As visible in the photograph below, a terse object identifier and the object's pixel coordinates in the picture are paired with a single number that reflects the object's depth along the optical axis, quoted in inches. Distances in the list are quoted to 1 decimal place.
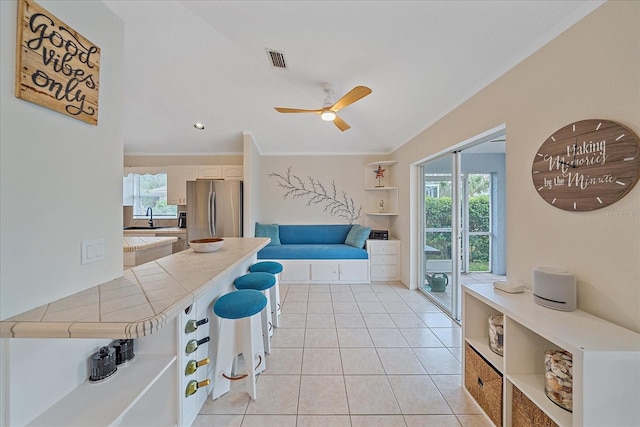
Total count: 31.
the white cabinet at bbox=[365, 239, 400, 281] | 179.0
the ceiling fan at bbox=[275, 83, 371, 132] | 92.9
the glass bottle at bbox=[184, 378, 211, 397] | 58.1
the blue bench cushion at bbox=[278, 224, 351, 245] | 204.5
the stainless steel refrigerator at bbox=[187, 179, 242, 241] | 170.1
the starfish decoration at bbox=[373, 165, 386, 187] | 202.8
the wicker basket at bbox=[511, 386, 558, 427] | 48.4
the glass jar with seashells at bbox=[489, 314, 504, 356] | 63.7
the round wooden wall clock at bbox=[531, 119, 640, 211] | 47.1
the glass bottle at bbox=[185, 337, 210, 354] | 57.1
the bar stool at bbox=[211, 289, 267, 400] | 67.2
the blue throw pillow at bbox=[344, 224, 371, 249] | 183.9
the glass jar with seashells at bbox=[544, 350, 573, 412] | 46.4
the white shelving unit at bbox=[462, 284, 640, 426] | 39.2
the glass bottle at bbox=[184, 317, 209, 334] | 56.7
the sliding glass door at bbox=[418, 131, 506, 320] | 118.1
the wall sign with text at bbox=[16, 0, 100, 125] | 37.9
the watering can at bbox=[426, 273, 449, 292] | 140.8
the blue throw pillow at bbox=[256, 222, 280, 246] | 190.9
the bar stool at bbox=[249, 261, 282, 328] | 107.8
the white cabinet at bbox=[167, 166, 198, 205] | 195.2
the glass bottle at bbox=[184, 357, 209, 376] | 57.5
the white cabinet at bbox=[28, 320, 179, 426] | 37.0
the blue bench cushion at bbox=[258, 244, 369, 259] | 175.3
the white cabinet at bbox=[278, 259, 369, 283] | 175.0
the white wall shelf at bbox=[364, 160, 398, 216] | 203.0
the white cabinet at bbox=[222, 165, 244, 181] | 195.2
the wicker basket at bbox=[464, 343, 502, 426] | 60.5
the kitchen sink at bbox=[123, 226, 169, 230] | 200.8
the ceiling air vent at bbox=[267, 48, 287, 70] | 98.2
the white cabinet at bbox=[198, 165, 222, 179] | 194.4
